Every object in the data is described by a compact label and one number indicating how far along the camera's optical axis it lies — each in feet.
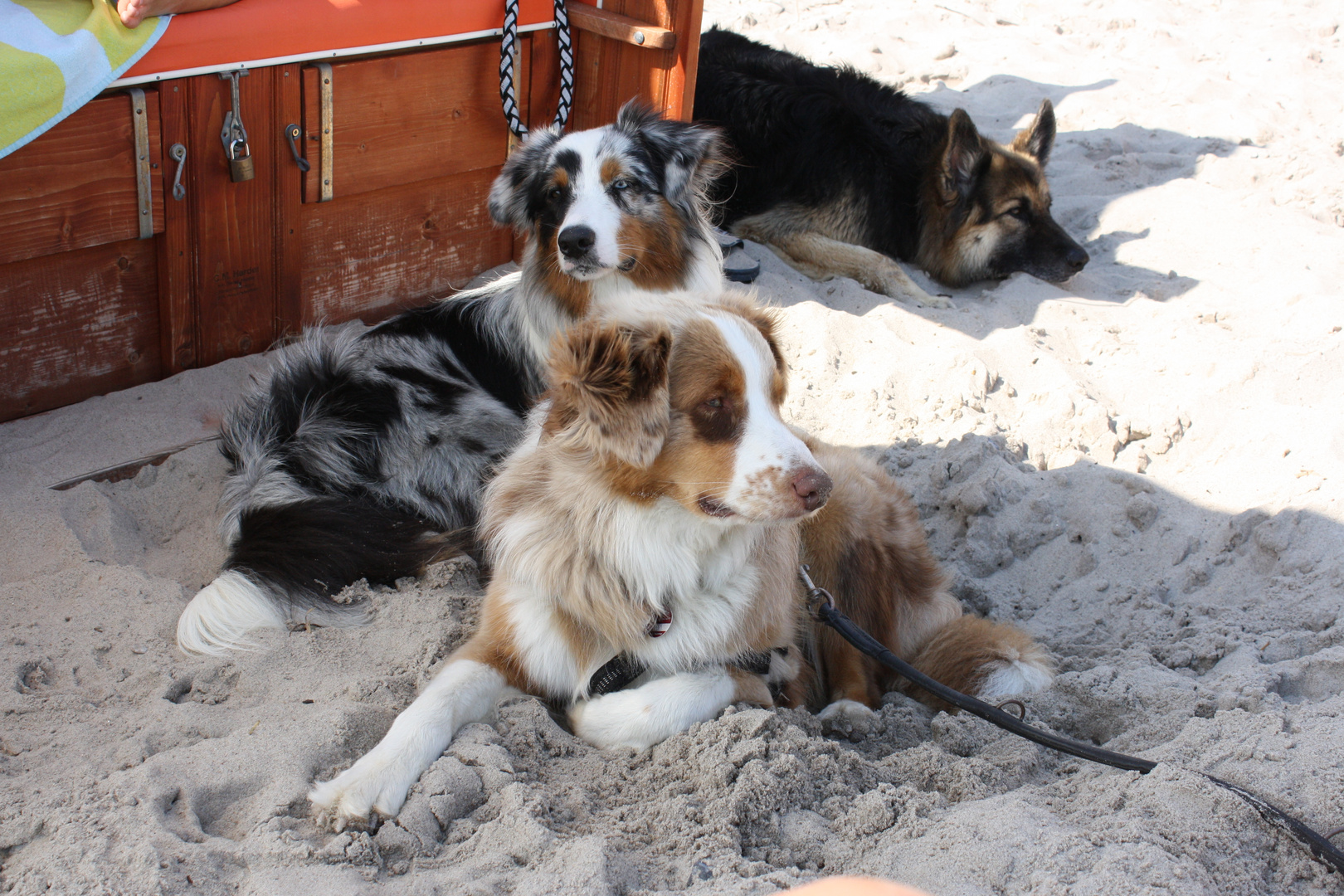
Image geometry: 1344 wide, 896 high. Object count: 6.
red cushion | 12.21
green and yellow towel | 10.84
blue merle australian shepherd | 11.01
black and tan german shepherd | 20.97
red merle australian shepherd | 7.41
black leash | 6.16
